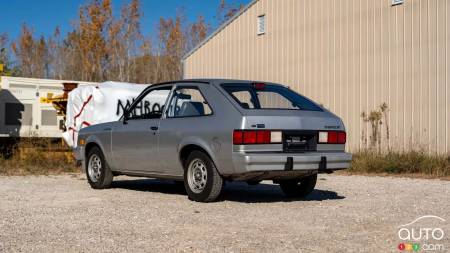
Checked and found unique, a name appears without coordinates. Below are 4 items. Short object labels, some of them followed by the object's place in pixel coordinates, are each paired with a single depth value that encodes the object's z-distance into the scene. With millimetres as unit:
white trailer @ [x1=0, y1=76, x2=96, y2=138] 18234
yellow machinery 18016
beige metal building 17203
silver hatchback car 8367
